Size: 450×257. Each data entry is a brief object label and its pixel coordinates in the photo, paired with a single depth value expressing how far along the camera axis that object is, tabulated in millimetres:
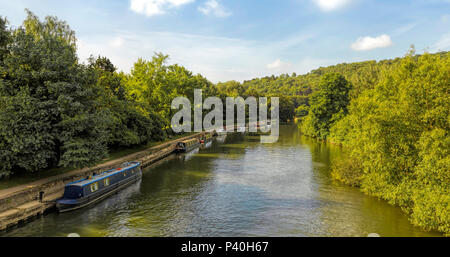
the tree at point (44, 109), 25344
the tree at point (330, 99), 74938
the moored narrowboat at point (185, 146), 59438
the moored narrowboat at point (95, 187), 25497
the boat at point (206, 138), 74300
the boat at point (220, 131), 98638
